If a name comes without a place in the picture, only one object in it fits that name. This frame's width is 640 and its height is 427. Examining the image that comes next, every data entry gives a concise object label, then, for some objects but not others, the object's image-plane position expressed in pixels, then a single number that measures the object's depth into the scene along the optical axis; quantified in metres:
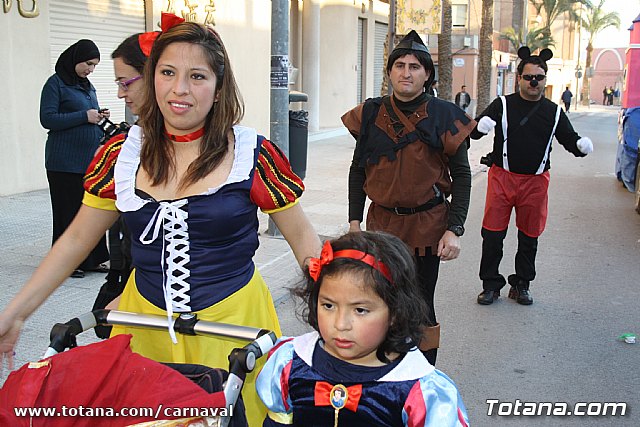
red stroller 2.08
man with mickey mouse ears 6.60
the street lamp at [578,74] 57.72
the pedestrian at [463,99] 28.94
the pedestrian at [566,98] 45.88
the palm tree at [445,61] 23.30
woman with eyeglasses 3.56
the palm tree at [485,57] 31.97
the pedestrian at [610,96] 72.56
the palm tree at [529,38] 51.81
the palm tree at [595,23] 67.25
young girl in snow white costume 2.38
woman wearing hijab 6.73
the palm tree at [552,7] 52.07
